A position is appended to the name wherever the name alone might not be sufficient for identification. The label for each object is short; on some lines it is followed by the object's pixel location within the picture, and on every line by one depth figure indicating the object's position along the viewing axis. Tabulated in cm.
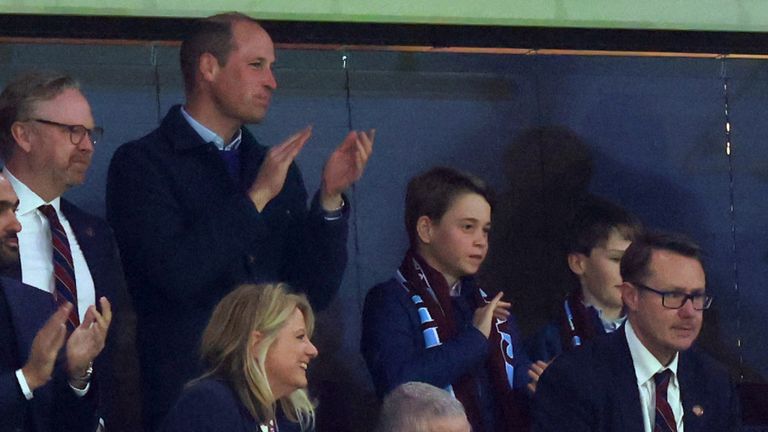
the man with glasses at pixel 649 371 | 1202
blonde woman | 1055
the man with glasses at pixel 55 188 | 1162
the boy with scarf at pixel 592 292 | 1391
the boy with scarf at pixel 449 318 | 1251
